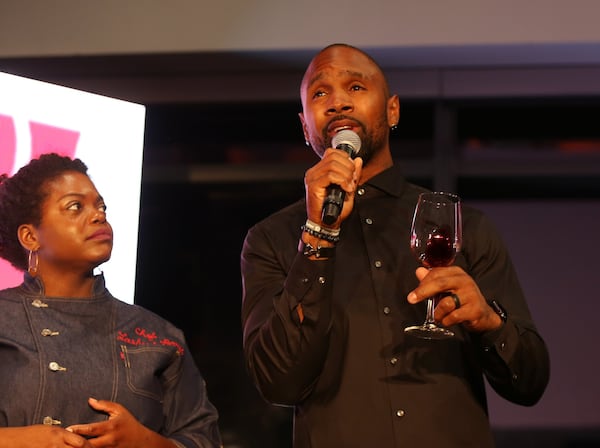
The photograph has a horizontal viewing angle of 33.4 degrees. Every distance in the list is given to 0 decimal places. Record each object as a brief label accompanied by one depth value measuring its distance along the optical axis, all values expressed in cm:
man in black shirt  218
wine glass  220
